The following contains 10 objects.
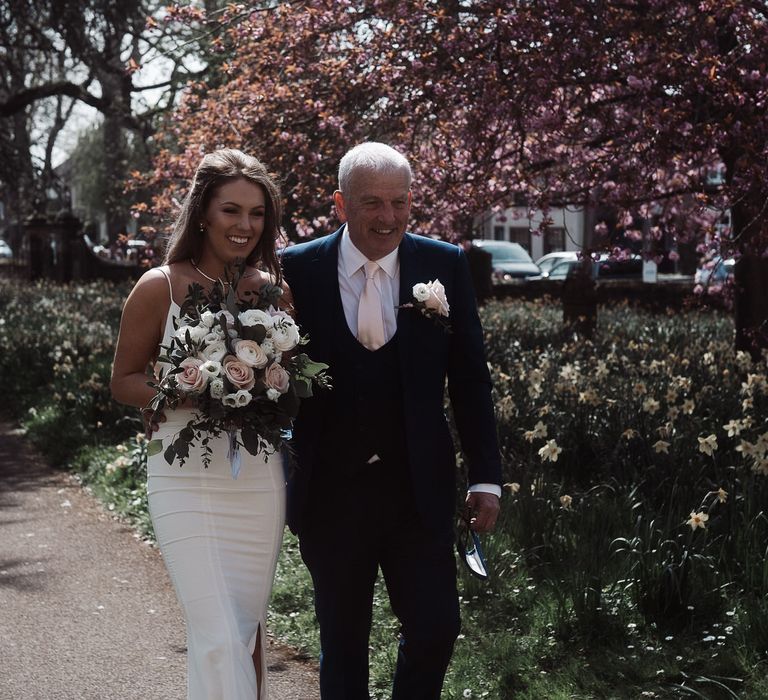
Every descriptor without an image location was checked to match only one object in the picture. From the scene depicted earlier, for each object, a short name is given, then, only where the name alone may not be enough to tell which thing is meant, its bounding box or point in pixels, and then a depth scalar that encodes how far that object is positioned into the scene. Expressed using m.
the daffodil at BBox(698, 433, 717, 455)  5.51
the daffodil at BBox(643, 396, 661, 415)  6.44
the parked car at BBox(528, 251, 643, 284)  28.80
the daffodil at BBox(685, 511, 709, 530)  4.65
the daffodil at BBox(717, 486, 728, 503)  4.93
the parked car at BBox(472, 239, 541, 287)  32.16
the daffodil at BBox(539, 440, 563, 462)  5.70
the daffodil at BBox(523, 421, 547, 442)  6.07
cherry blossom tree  7.00
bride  3.07
